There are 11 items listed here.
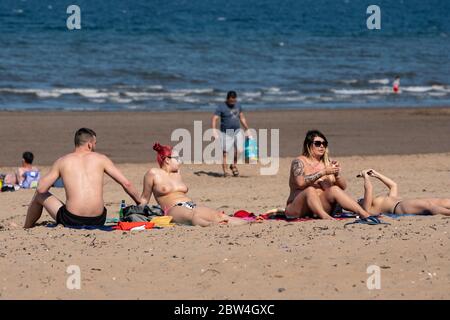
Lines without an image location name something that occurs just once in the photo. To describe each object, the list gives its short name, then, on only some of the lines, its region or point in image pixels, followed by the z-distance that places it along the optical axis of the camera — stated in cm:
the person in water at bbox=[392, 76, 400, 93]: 6372
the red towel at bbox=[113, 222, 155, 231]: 1941
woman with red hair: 1992
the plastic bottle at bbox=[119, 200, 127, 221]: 2048
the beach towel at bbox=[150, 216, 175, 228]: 1973
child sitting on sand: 2933
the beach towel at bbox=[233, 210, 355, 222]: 2044
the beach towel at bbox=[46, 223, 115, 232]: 1950
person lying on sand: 2039
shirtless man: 1964
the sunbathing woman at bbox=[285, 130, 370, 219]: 1994
